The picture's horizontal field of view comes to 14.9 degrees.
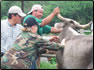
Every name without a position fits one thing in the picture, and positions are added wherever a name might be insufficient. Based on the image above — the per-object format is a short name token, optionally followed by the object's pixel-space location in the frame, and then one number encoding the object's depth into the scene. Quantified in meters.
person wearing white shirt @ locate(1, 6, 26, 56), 7.69
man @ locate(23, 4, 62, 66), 7.92
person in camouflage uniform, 6.32
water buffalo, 7.07
